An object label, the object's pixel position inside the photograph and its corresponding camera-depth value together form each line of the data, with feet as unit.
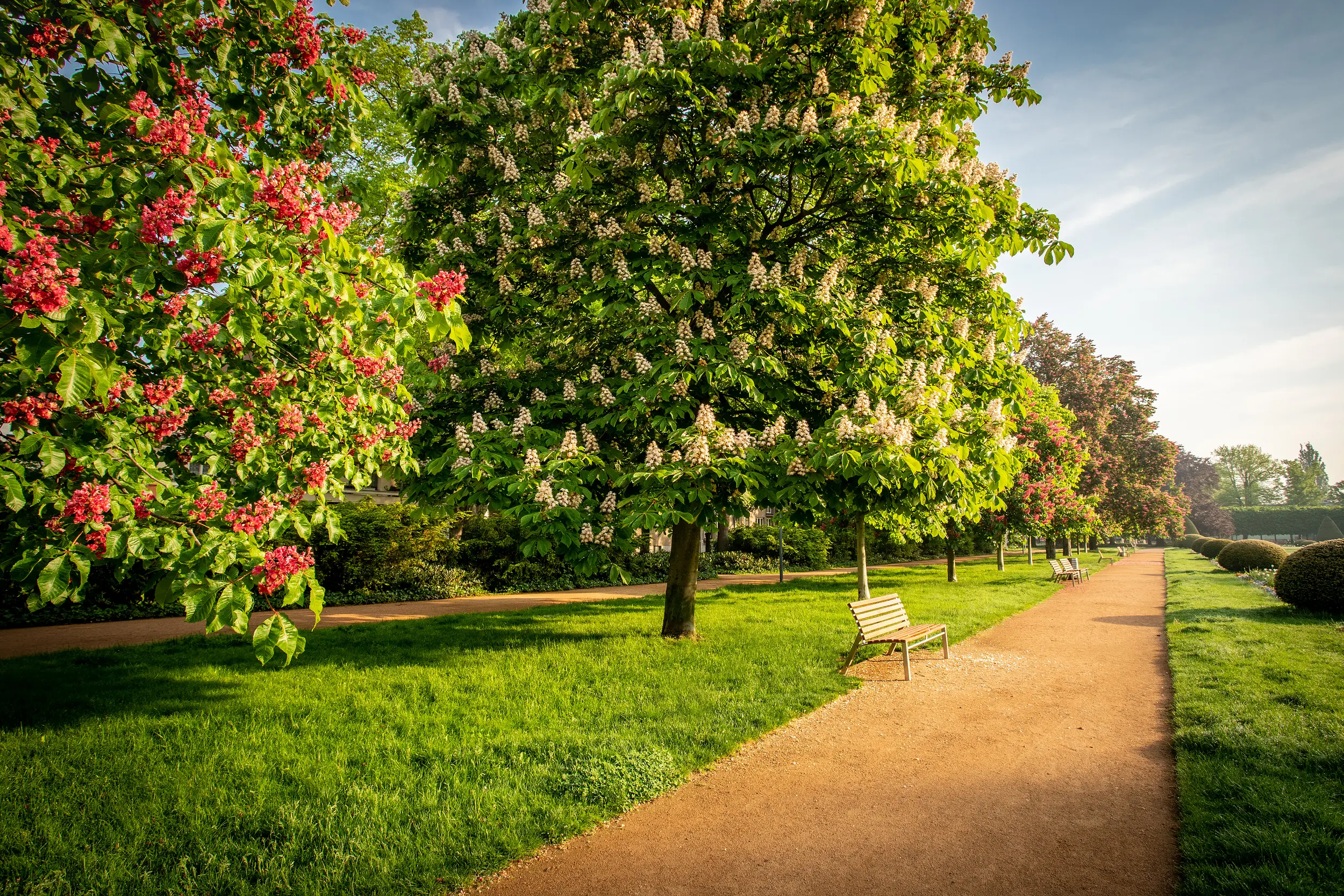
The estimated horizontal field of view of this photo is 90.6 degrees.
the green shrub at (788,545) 87.81
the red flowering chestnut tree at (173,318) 10.25
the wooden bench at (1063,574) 72.90
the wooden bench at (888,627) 27.78
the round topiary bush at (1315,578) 39.29
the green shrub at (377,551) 49.52
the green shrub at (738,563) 80.74
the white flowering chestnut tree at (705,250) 24.38
